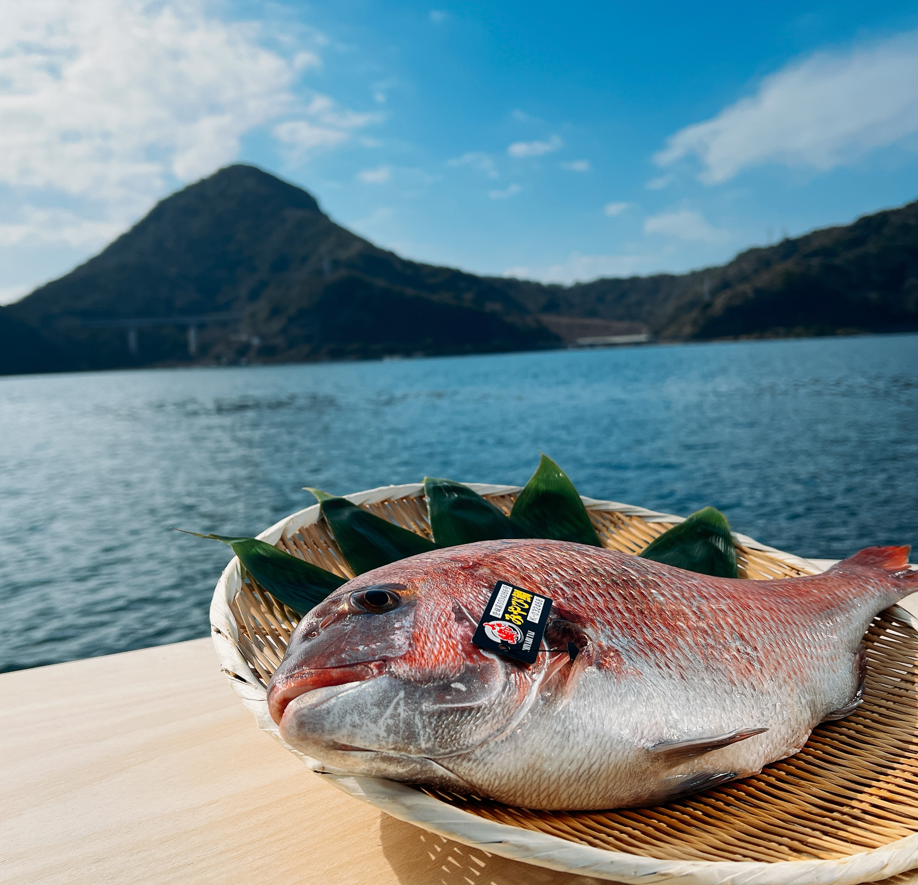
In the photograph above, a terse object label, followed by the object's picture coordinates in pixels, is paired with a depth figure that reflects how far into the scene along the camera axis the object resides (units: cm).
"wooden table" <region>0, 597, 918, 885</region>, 53
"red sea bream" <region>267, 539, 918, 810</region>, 43
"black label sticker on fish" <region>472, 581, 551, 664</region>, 44
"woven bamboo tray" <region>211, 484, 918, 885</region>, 41
